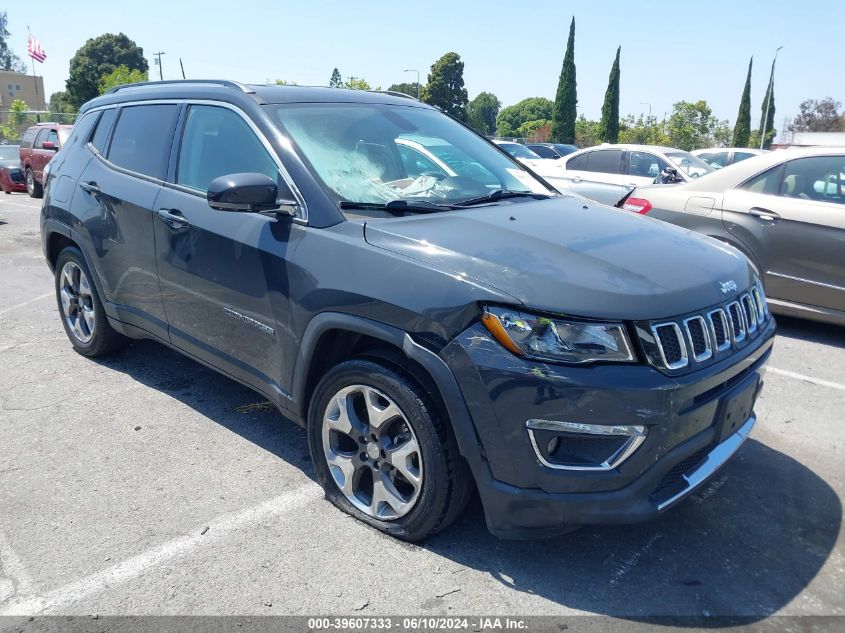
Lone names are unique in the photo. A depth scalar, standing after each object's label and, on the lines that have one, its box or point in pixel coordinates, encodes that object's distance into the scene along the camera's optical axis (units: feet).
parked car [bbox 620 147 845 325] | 18.80
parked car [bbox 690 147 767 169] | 54.44
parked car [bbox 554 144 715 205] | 36.52
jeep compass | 8.01
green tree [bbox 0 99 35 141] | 123.44
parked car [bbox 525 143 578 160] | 70.18
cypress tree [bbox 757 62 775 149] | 156.77
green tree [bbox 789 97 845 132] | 189.16
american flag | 138.82
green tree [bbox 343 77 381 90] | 173.34
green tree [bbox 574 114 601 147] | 151.59
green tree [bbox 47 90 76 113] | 252.79
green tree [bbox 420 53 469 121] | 226.38
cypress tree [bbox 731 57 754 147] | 155.22
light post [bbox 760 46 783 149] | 151.66
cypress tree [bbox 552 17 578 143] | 152.56
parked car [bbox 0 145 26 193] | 59.57
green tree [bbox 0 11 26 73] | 331.36
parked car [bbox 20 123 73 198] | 54.79
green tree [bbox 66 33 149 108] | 239.09
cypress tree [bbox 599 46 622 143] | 146.00
